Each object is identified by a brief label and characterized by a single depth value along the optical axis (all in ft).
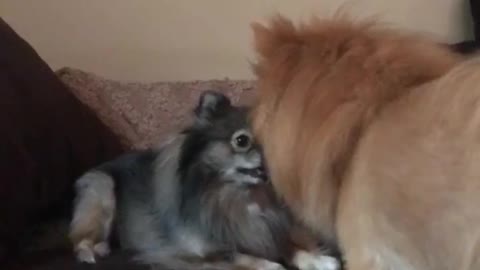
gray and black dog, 4.36
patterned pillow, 5.30
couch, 4.42
